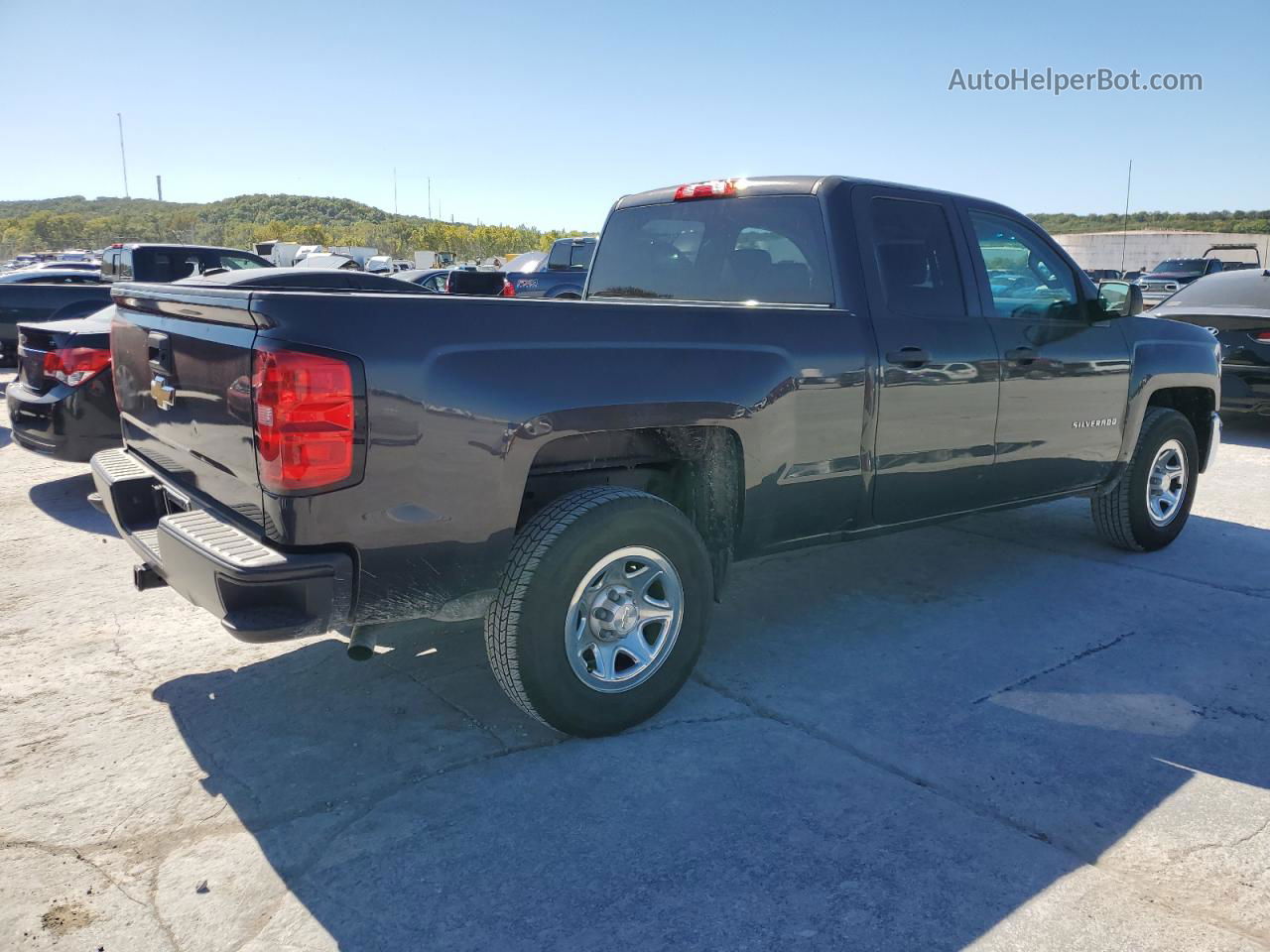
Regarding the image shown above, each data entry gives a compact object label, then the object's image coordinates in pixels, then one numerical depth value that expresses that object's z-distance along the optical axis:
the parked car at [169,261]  10.75
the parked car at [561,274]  16.25
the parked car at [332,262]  21.76
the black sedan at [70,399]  6.33
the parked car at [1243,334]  9.16
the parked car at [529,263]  19.75
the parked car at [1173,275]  23.88
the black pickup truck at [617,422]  2.65
